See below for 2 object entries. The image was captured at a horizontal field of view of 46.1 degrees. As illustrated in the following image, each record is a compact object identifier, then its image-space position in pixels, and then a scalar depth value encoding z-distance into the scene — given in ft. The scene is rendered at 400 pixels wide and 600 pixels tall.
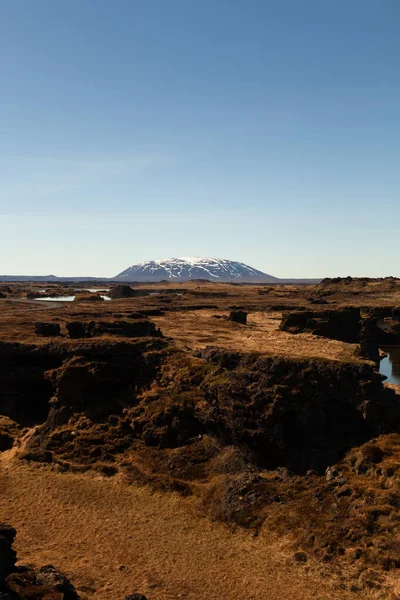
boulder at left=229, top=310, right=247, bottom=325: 344.90
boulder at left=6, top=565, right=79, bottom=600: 62.85
